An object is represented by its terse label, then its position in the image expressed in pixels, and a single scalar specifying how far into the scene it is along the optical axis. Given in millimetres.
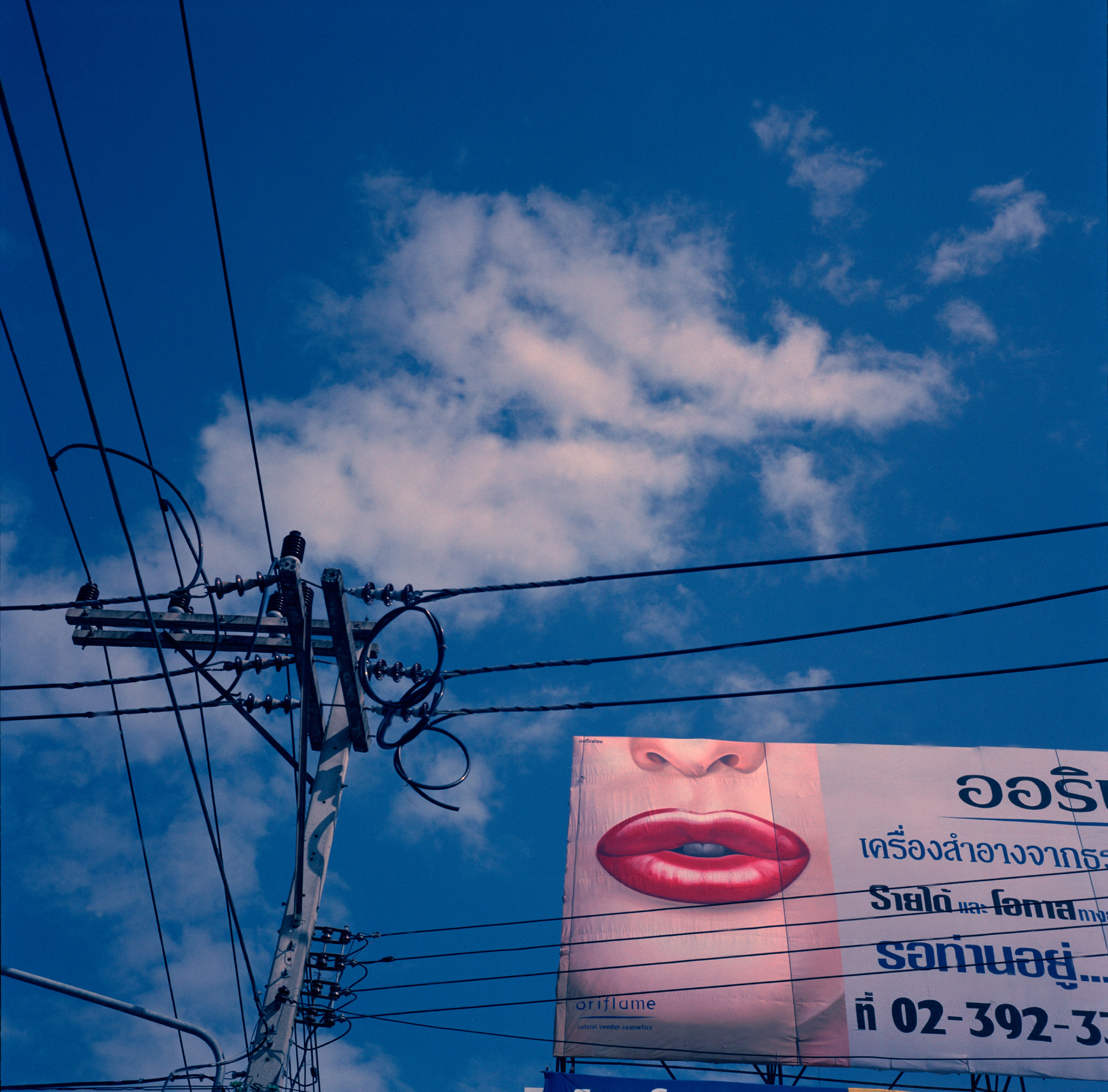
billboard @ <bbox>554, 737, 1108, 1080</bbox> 15328
